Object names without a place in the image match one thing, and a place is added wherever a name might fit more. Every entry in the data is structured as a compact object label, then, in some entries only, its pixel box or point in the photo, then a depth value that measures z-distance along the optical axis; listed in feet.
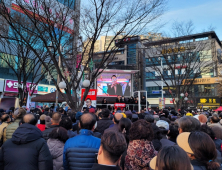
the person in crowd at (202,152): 5.72
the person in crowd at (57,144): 9.43
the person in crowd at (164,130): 10.29
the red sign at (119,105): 41.68
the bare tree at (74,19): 26.71
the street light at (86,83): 28.58
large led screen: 77.61
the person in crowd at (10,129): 13.24
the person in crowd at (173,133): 11.37
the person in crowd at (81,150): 8.07
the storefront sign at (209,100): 141.59
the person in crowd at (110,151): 5.84
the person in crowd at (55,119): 12.67
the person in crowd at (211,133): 10.35
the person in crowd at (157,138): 10.15
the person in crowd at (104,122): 15.31
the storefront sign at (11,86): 79.69
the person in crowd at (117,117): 14.47
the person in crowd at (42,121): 16.30
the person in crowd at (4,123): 13.40
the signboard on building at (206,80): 144.46
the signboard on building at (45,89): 92.64
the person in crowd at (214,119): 15.62
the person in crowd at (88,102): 35.03
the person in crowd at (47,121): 15.43
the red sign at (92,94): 35.06
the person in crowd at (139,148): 7.26
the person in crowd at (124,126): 12.26
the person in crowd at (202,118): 15.40
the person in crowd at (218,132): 11.66
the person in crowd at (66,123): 11.64
